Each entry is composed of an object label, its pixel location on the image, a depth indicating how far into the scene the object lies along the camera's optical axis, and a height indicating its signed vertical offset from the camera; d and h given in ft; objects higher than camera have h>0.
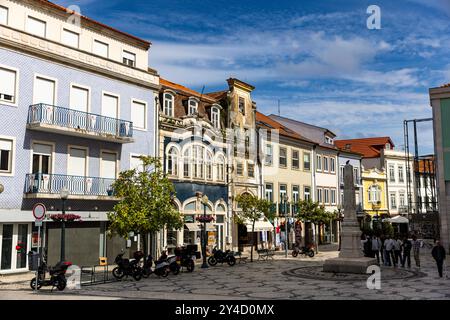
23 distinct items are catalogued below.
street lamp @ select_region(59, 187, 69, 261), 58.95 +0.77
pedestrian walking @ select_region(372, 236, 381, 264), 82.38 -5.40
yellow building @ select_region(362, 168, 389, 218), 180.41 +8.73
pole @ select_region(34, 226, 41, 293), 54.81 -7.39
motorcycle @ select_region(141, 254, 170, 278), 66.95 -7.29
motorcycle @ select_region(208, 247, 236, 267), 85.35 -7.50
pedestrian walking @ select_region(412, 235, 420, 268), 78.07 -5.68
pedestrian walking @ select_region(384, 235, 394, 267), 79.66 -5.74
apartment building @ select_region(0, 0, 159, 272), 73.51 +16.35
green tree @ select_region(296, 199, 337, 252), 119.65 +0.82
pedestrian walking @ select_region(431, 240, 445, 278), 65.21 -5.58
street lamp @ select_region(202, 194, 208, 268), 80.70 -5.31
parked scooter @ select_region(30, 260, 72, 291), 55.06 -7.06
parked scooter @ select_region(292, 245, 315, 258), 104.37 -7.88
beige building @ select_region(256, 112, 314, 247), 133.39 +13.97
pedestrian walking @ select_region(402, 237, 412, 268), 77.51 -5.62
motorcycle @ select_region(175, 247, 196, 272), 75.17 -6.74
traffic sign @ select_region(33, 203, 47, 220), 55.11 +0.79
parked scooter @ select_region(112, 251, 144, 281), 64.69 -7.11
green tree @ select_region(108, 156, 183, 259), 70.79 +1.80
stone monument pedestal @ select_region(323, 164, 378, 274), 68.54 -4.64
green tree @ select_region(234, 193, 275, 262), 99.71 +1.62
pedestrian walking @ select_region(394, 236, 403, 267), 79.48 -5.91
